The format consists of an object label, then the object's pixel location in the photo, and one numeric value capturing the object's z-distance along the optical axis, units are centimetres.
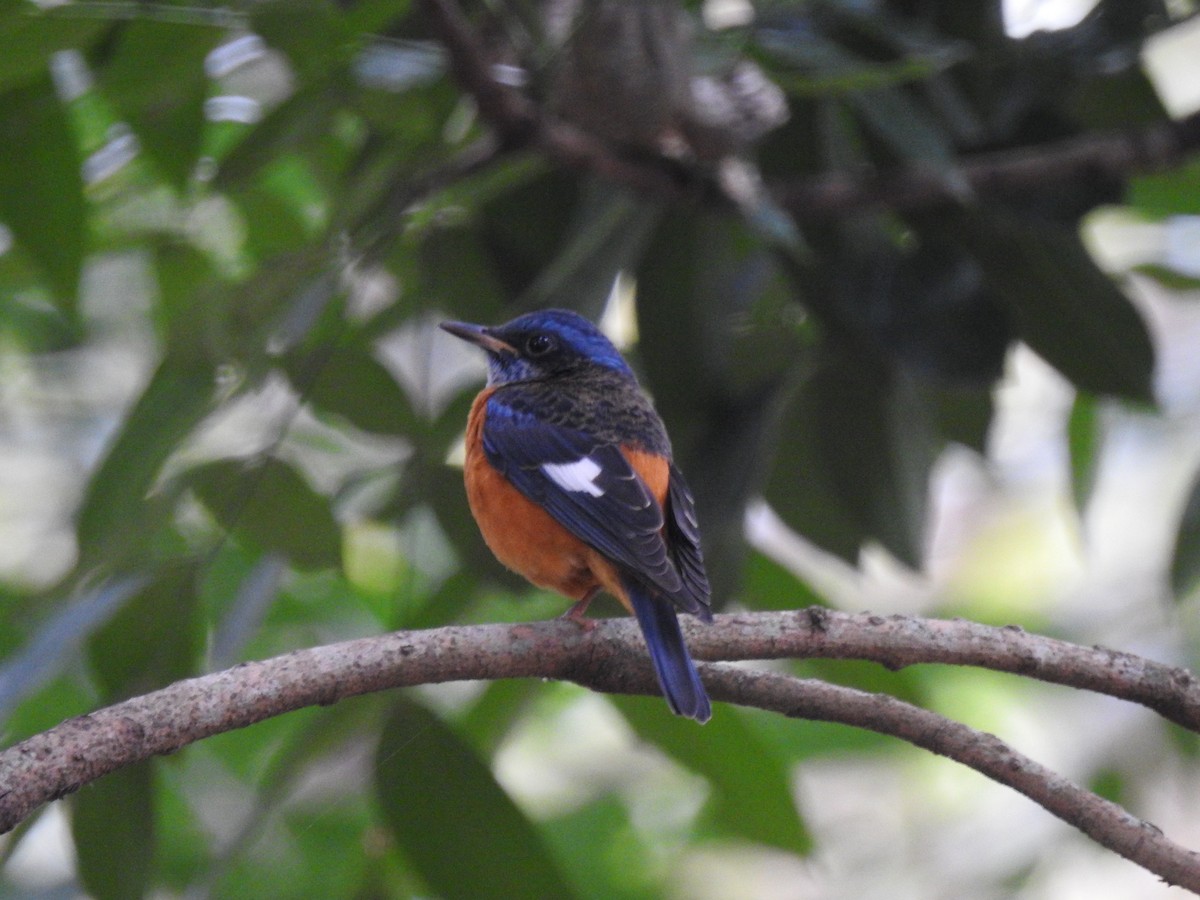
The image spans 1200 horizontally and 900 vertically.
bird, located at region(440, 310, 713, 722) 509
